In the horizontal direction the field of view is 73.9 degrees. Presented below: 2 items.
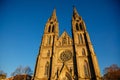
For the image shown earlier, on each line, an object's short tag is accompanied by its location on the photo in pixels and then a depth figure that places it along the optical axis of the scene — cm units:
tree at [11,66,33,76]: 2686
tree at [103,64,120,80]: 2207
